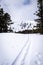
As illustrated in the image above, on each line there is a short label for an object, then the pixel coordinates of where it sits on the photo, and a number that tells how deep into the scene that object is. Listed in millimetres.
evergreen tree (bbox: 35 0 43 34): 8838
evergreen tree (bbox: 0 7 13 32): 12215
